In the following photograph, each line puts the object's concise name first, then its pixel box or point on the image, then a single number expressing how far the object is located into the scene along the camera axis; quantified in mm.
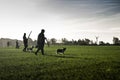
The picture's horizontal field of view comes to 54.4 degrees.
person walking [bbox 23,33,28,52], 19342
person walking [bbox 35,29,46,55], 13570
